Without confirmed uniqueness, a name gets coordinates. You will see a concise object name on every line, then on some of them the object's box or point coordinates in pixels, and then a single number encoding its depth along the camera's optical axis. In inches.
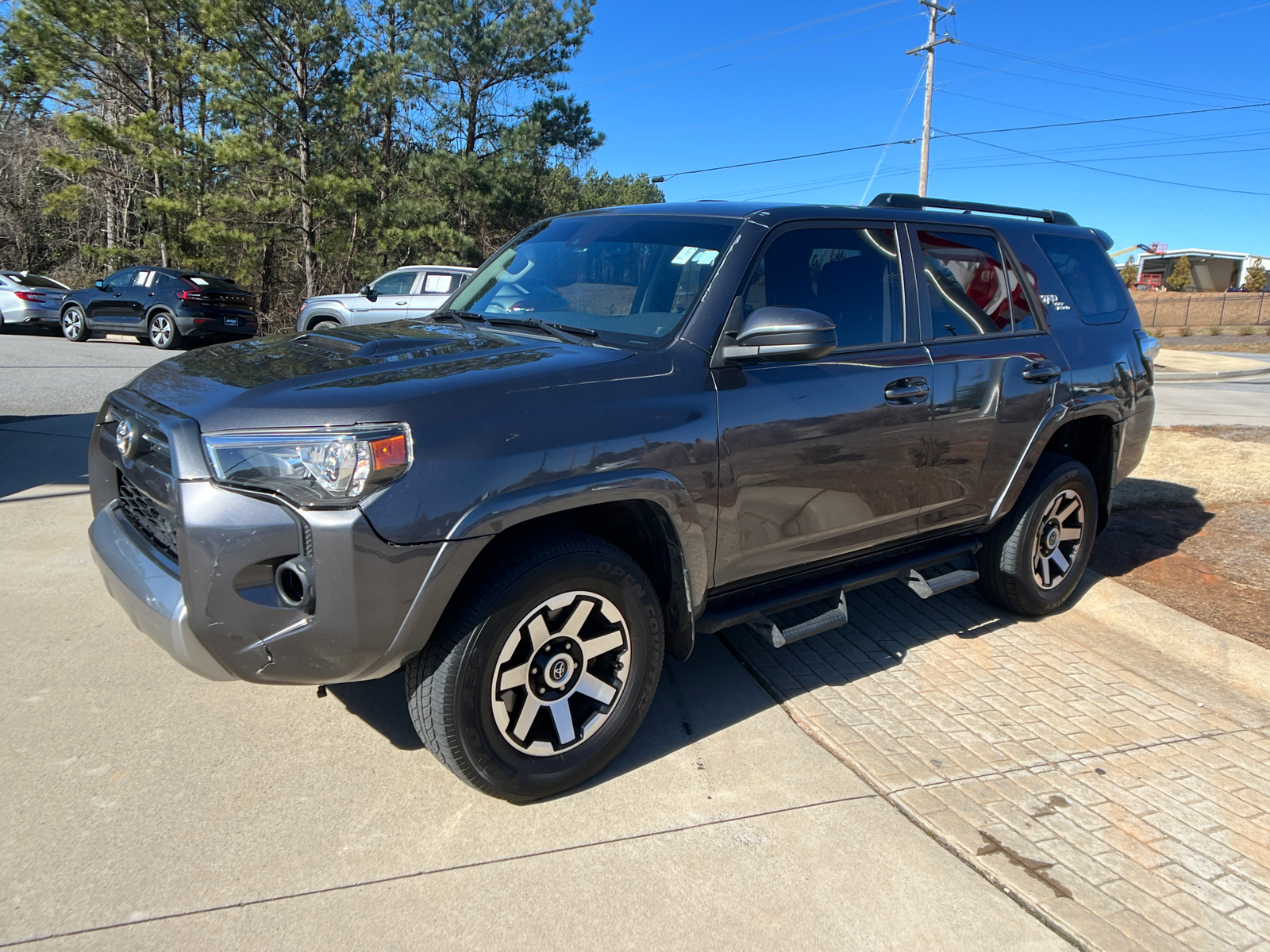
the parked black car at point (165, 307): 724.0
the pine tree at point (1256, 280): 2714.1
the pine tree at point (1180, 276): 2613.2
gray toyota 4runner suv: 99.7
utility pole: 1141.1
